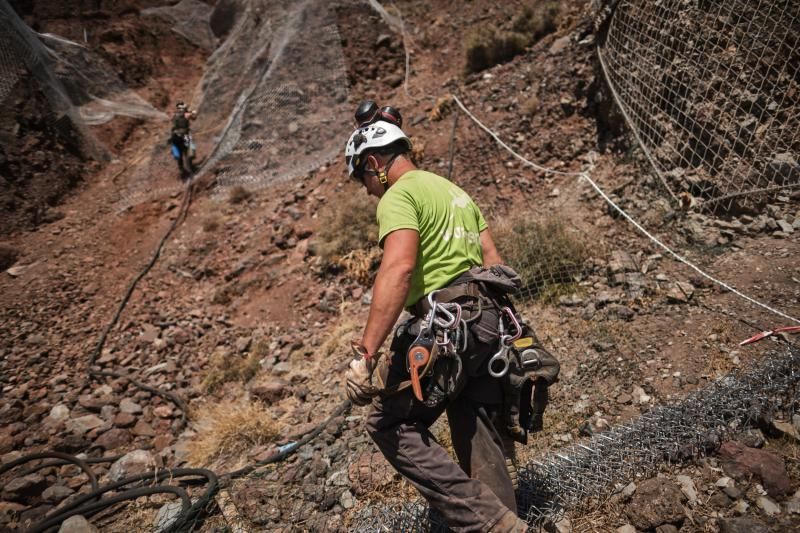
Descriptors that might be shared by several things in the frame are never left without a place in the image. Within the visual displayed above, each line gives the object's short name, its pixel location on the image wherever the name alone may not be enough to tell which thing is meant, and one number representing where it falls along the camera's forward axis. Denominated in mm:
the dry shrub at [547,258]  4469
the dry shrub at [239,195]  8273
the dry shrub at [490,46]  7785
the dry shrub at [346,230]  6164
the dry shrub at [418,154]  6954
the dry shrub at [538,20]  7793
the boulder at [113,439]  4516
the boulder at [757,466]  2090
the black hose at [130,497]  3105
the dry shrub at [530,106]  6526
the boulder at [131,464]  4141
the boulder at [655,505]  2104
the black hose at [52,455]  3989
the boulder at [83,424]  4656
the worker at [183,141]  8727
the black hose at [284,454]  3482
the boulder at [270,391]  4547
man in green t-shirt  1854
